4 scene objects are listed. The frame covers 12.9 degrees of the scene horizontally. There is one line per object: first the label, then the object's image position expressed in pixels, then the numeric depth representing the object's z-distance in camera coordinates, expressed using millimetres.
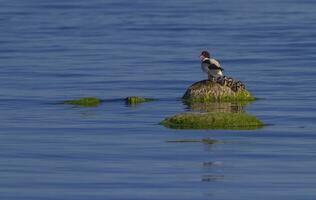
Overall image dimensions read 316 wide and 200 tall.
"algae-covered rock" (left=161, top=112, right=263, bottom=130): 25766
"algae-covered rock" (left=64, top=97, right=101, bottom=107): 30531
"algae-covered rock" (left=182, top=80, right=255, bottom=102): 30891
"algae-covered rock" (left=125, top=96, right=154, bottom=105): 30798
